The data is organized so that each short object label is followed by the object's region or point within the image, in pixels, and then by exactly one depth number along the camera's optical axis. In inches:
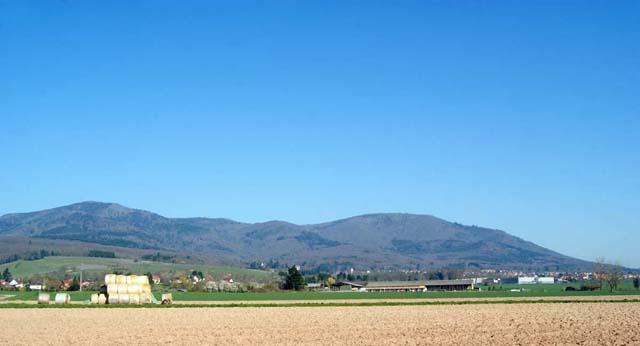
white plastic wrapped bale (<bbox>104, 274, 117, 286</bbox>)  2987.2
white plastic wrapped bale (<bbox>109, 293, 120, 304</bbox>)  2962.6
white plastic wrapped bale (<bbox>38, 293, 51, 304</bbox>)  3056.3
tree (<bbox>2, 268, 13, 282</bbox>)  7454.2
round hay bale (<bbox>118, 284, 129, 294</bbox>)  2989.7
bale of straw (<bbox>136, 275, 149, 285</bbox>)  3063.7
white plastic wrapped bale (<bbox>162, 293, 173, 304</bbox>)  3007.9
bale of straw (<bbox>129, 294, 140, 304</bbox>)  2994.8
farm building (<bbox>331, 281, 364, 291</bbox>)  6053.2
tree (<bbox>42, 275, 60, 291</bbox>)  5175.2
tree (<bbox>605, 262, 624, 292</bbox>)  5462.6
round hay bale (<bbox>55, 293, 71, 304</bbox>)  3019.2
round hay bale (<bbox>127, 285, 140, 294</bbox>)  3011.8
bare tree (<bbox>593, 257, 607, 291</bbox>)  5810.0
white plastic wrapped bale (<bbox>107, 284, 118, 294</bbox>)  2972.4
